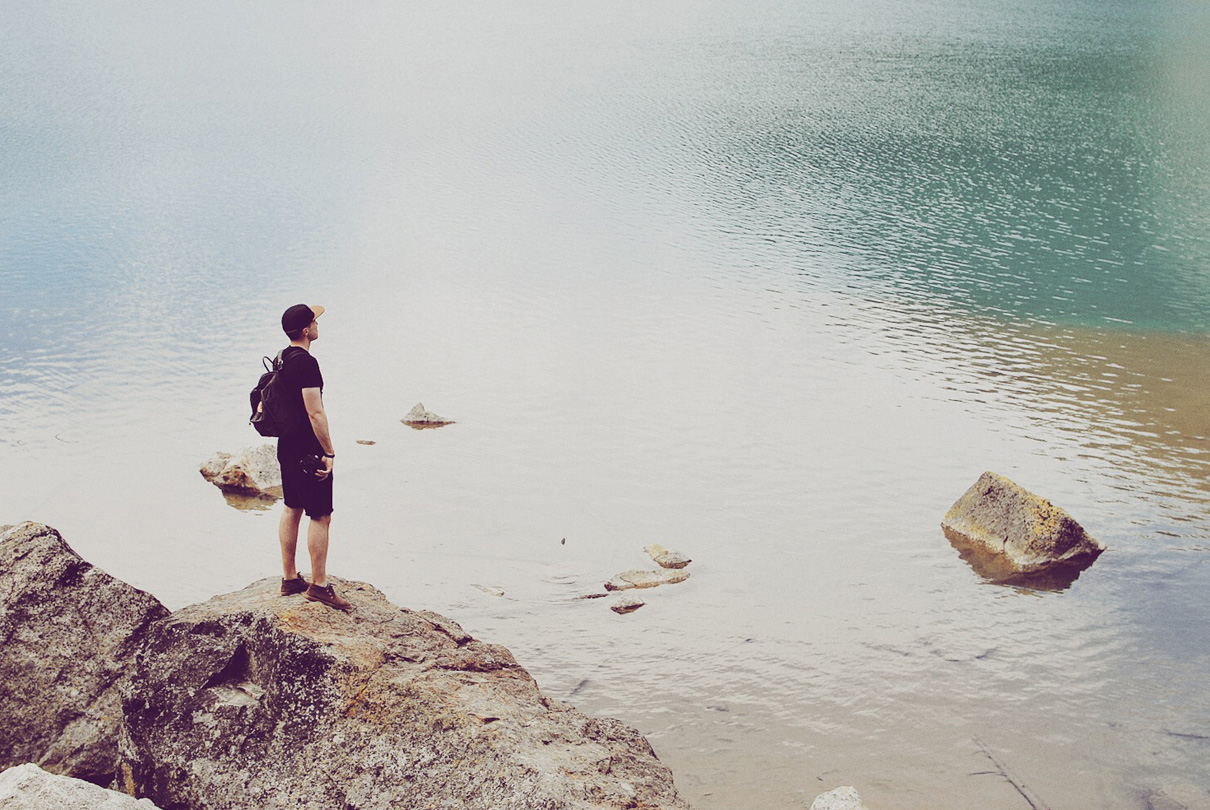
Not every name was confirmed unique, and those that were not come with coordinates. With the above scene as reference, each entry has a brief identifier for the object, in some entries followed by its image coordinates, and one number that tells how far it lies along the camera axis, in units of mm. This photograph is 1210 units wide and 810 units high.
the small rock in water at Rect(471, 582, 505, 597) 12820
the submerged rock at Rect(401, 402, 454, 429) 18734
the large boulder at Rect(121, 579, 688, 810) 6160
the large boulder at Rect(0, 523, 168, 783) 7098
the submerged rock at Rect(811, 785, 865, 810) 7750
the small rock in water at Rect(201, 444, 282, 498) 15594
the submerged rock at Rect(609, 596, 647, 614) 12406
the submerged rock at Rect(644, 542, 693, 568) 13742
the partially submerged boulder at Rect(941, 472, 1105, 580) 13641
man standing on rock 7320
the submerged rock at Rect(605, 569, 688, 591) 13023
